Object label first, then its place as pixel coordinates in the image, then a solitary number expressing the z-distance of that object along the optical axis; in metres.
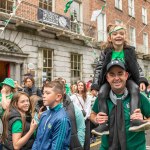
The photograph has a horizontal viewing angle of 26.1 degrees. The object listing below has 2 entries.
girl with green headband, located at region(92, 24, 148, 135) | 3.01
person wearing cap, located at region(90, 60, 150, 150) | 2.90
